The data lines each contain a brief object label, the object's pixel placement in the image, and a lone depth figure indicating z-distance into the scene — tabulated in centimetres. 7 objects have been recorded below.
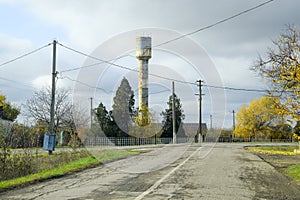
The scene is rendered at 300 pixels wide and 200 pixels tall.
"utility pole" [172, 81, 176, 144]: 4866
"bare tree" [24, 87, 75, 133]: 4109
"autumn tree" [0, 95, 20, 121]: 5403
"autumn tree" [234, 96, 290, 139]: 7231
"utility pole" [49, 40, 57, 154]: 2455
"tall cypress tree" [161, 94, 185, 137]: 5305
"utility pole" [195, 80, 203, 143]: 5178
